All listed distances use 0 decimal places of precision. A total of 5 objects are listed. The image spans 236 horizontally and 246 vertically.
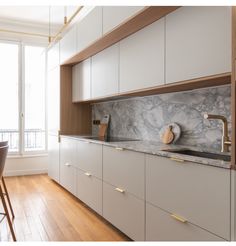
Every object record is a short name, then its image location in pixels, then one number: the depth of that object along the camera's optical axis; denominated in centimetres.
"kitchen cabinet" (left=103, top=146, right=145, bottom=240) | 212
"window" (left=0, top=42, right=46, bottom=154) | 504
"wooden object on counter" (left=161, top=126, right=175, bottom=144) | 250
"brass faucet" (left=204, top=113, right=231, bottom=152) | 175
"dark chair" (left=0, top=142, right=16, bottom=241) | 209
